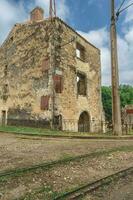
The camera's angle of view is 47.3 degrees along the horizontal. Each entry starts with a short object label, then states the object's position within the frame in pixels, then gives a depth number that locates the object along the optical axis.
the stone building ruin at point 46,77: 10.67
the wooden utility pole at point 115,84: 8.45
